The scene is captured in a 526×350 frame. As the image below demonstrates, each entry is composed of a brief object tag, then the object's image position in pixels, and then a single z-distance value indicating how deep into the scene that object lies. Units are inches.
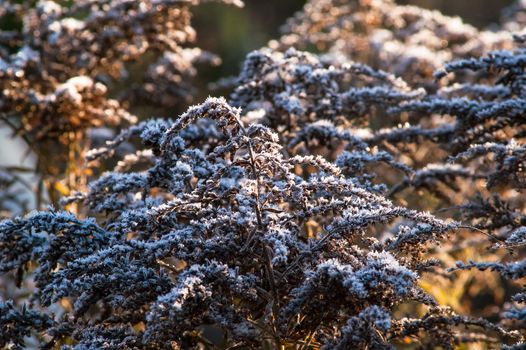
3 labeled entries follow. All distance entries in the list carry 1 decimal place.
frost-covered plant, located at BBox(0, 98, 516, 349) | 191.9
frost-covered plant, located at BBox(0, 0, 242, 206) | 366.9
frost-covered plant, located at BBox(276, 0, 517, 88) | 433.1
